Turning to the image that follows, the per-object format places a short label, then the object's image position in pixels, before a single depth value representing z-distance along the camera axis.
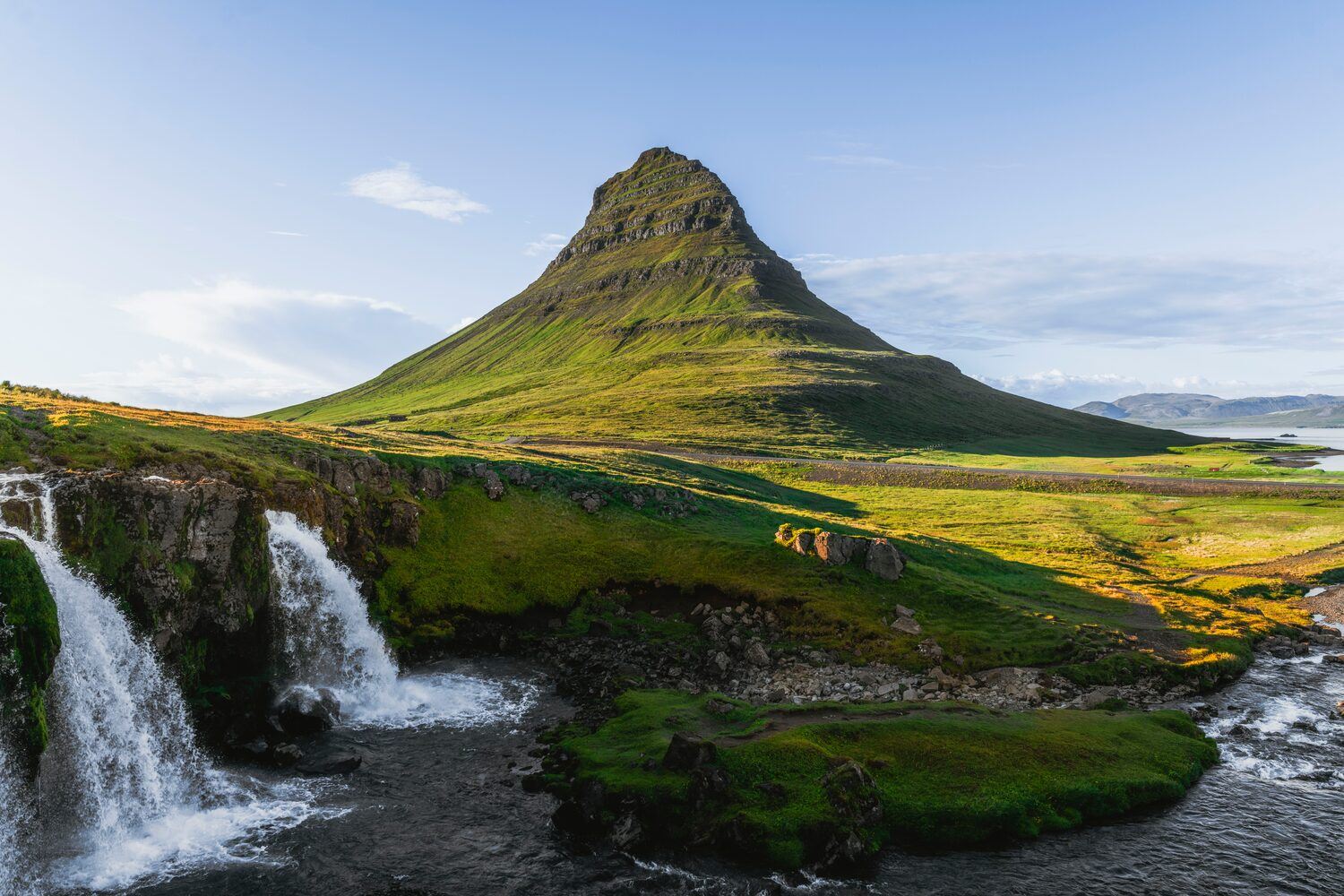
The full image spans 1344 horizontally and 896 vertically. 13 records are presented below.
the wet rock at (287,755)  34.53
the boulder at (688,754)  31.97
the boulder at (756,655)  47.50
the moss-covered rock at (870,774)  29.39
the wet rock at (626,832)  28.84
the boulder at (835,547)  58.69
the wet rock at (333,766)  34.11
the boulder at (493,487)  66.31
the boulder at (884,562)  57.31
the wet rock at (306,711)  37.69
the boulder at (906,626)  50.69
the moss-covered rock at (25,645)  26.52
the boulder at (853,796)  29.66
